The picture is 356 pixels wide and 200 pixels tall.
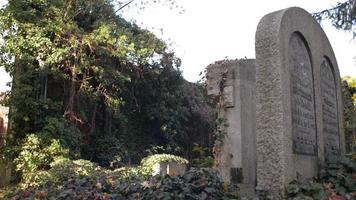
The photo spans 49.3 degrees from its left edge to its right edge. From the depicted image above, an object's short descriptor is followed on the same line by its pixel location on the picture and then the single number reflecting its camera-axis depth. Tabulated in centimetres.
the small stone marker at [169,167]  952
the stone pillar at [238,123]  636
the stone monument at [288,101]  404
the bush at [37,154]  945
